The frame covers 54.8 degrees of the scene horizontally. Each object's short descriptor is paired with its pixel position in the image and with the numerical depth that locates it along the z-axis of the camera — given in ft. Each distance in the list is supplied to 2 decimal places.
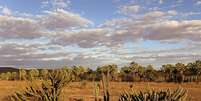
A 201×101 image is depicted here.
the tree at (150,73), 96.83
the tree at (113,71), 104.25
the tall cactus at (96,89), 17.51
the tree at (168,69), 97.97
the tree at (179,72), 89.59
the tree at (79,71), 114.61
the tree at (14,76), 120.16
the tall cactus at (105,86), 16.28
